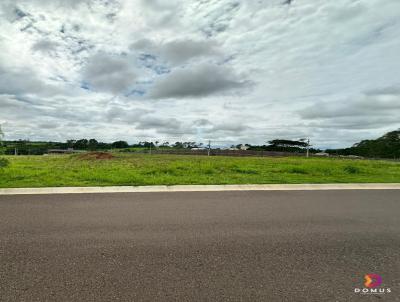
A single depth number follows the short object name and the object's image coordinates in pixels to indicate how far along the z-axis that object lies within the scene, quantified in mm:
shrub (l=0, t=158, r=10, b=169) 10773
